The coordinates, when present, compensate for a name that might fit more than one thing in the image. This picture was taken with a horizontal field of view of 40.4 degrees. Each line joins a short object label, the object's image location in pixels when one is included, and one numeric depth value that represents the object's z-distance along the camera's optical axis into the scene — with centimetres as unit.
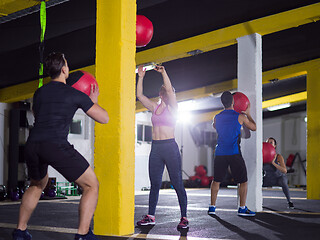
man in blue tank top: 531
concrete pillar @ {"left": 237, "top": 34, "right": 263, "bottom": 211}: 619
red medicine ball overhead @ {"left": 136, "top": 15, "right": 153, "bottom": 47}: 426
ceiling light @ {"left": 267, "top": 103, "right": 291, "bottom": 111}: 1426
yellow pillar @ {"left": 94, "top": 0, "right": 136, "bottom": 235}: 379
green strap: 380
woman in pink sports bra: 433
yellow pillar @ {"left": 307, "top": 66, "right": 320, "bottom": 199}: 909
